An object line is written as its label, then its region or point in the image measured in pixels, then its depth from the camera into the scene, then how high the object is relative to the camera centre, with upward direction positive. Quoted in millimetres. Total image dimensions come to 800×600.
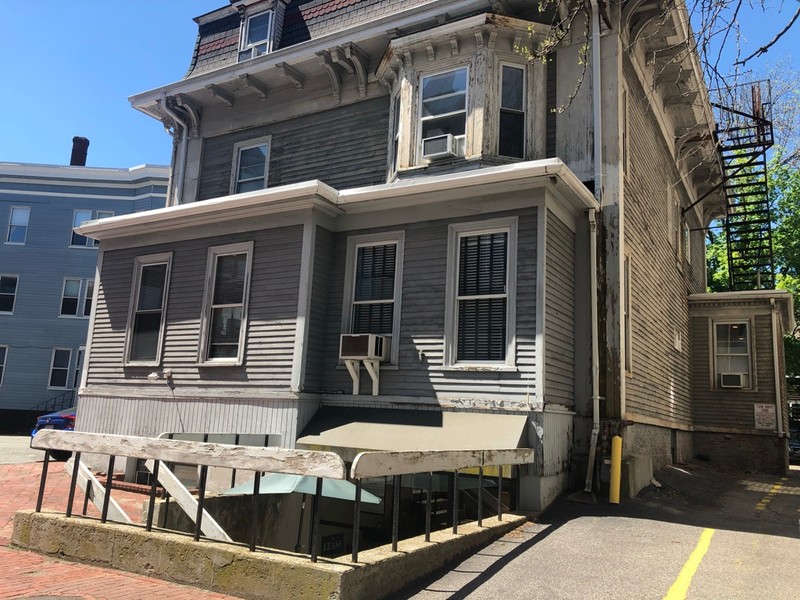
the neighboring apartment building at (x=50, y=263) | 28766 +5605
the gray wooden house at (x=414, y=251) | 9812 +2646
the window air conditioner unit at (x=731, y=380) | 17688 +1165
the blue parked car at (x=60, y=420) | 20281 -1068
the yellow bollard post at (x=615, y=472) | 9375 -796
